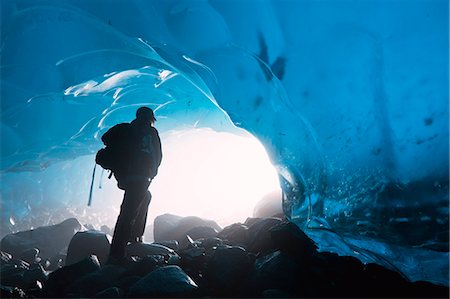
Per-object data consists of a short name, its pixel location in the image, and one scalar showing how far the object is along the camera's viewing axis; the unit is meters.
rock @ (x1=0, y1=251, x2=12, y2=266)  5.10
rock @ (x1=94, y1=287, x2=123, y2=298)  2.16
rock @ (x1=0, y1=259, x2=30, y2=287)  3.23
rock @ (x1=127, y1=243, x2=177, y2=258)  3.67
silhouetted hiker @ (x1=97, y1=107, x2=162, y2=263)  3.38
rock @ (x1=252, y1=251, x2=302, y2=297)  2.17
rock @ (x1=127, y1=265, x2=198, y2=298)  2.09
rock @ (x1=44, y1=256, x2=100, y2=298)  2.66
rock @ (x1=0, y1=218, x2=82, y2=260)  7.48
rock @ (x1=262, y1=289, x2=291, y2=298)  1.99
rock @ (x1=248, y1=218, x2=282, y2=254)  3.03
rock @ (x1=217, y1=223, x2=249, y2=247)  3.94
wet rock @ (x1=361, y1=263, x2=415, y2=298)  2.03
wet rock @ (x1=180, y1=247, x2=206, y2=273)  2.73
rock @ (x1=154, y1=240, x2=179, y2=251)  4.77
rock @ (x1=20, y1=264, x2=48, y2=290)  3.19
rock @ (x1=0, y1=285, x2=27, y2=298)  2.15
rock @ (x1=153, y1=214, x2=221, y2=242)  6.50
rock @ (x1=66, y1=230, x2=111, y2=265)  4.27
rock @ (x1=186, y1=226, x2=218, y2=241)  5.57
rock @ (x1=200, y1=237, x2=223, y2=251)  3.79
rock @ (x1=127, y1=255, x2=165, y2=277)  2.74
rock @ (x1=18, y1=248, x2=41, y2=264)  6.29
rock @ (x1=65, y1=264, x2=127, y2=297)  2.47
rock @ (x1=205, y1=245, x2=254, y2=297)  2.28
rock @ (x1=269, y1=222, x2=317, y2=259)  2.67
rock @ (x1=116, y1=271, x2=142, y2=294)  2.45
